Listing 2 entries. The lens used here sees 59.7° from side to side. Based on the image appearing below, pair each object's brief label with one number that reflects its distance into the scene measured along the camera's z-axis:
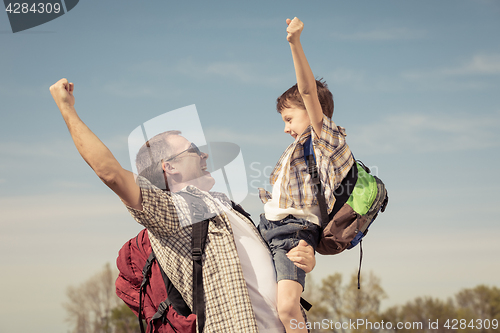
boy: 3.66
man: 3.05
